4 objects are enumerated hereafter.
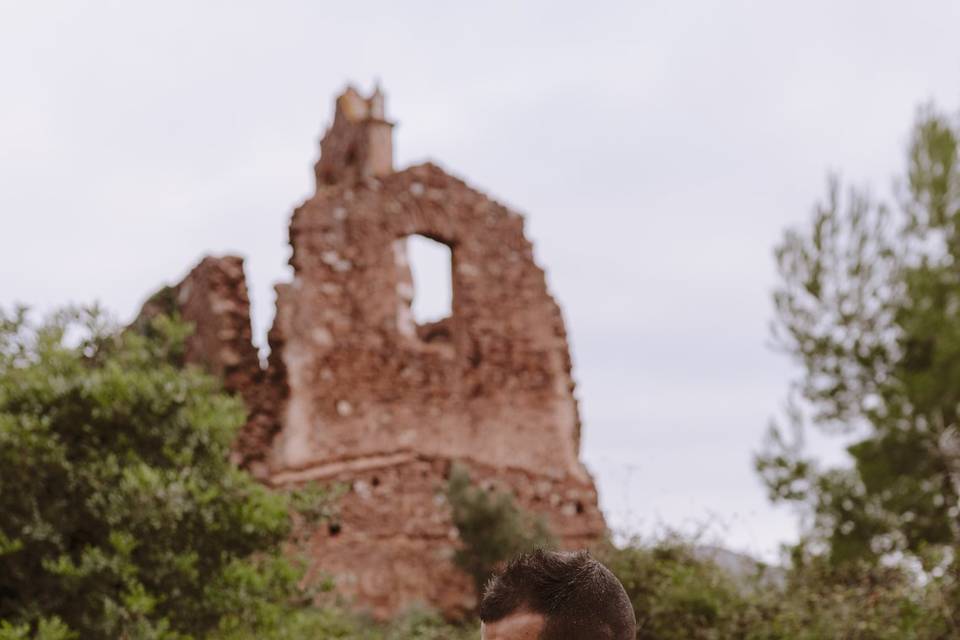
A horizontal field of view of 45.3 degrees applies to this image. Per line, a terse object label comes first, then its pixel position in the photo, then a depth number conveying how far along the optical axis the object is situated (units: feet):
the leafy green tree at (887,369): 55.21
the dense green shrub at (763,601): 32.63
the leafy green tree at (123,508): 28.09
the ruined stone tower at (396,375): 45.47
